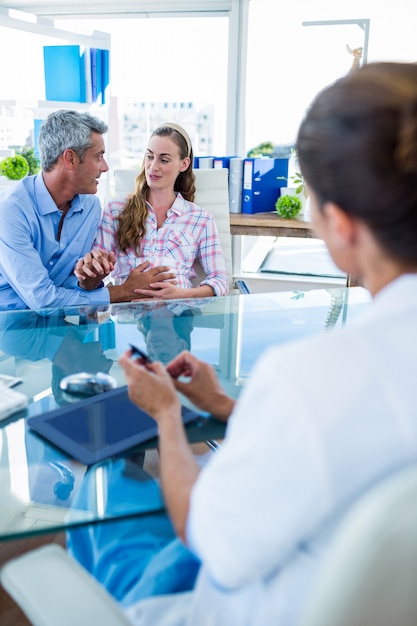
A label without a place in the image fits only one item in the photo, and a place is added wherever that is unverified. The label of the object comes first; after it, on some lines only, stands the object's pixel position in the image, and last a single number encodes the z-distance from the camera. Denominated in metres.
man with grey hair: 2.38
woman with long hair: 2.76
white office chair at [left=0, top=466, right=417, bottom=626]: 0.55
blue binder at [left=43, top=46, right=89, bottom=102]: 3.74
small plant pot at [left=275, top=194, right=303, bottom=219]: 3.63
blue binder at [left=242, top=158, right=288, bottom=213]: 3.73
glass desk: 1.04
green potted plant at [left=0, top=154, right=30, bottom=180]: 3.57
